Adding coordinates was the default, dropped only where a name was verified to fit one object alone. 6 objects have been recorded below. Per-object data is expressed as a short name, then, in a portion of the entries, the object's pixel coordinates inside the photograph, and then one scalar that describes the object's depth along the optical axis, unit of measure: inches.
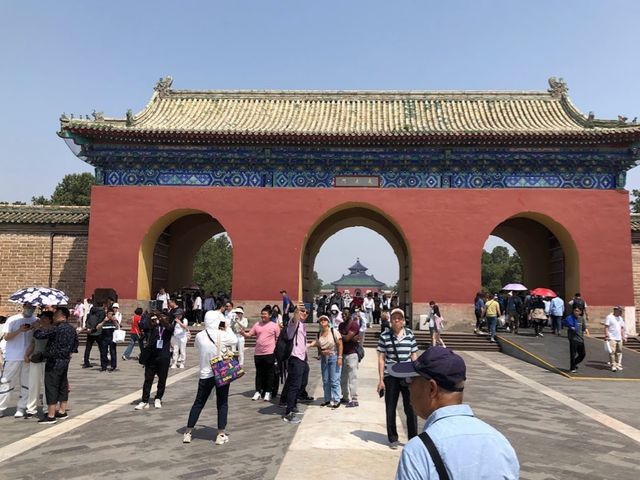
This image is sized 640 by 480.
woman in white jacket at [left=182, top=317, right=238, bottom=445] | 204.7
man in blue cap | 58.7
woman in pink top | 282.5
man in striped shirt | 198.7
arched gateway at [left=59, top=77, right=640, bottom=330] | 616.7
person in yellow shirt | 558.9
